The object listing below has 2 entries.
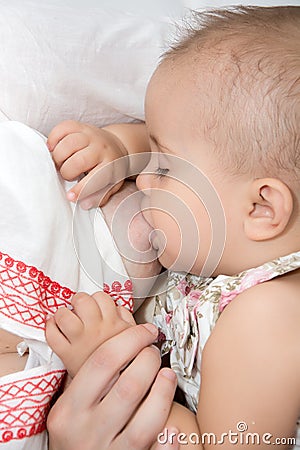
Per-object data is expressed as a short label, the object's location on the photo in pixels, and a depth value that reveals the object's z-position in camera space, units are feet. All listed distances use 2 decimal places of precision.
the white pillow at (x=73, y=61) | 3.14
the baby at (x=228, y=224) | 2.66
